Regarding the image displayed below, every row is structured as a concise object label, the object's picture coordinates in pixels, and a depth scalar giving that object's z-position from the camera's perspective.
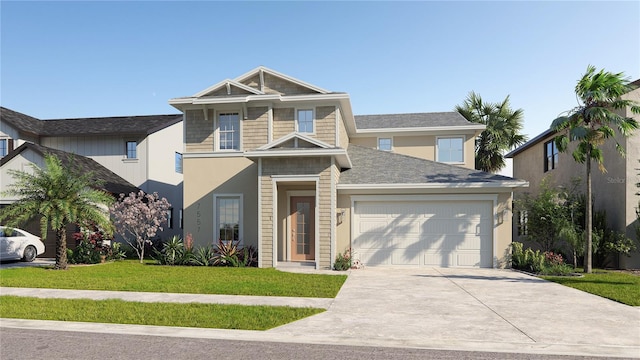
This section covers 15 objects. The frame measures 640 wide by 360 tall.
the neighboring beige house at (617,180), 14.86
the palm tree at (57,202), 13.68
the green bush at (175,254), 15.46
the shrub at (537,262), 13.47
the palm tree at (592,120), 13.16
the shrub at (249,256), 15.03
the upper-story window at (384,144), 21.58
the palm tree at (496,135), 26.48
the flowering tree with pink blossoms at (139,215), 16.50
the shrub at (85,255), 16.00
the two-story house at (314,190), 14.55
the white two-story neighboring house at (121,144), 21.64
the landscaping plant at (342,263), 14.12
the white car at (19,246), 15.90
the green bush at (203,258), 15.21
